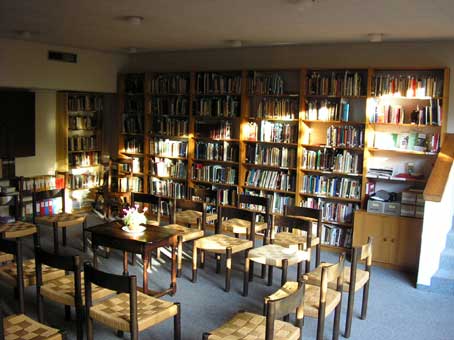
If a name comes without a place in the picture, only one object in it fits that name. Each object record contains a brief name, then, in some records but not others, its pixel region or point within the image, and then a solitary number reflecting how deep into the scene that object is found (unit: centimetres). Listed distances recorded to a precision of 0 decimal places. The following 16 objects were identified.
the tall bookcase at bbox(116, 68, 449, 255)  657
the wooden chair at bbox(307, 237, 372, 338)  423
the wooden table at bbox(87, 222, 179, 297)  474
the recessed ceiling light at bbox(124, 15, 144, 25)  517
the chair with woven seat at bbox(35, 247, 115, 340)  369
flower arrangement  502
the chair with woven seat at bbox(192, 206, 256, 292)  539
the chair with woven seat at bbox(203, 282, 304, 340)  298
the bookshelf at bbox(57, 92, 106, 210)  859
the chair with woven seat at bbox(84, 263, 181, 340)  336
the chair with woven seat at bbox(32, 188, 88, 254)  637
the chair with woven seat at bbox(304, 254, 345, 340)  374
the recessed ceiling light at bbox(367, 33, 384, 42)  592
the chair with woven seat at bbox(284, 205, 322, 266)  571
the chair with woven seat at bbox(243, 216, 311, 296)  501
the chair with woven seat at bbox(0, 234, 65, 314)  399
